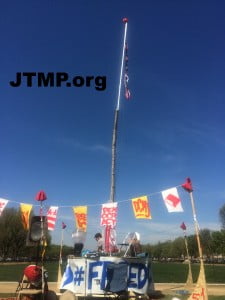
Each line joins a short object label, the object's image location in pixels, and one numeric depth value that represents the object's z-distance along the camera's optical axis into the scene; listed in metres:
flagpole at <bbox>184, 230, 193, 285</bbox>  9.41
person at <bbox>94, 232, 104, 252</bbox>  7.64
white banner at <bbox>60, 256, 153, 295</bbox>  6.30
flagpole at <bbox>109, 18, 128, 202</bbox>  8.01
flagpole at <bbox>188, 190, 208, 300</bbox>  5.95
